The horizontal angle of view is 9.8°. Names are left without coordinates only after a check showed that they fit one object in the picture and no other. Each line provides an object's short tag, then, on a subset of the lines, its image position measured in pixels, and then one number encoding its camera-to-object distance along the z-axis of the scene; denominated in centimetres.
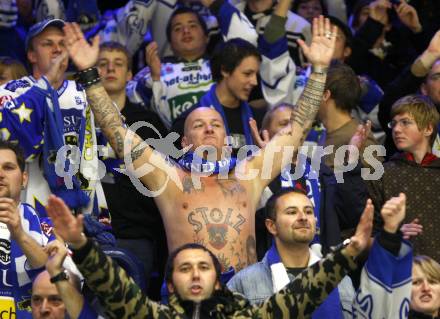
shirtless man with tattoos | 1425
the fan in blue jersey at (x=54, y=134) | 1500
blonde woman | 1337
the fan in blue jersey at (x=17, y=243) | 1314
